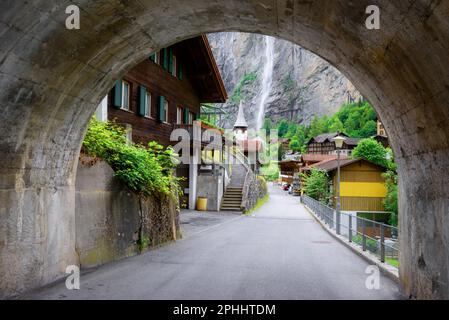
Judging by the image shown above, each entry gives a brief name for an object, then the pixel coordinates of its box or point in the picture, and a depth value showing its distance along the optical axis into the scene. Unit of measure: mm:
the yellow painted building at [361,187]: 34594
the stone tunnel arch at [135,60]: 5059
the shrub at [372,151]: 46688
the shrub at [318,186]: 36906
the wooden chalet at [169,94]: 20250
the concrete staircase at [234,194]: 30000
